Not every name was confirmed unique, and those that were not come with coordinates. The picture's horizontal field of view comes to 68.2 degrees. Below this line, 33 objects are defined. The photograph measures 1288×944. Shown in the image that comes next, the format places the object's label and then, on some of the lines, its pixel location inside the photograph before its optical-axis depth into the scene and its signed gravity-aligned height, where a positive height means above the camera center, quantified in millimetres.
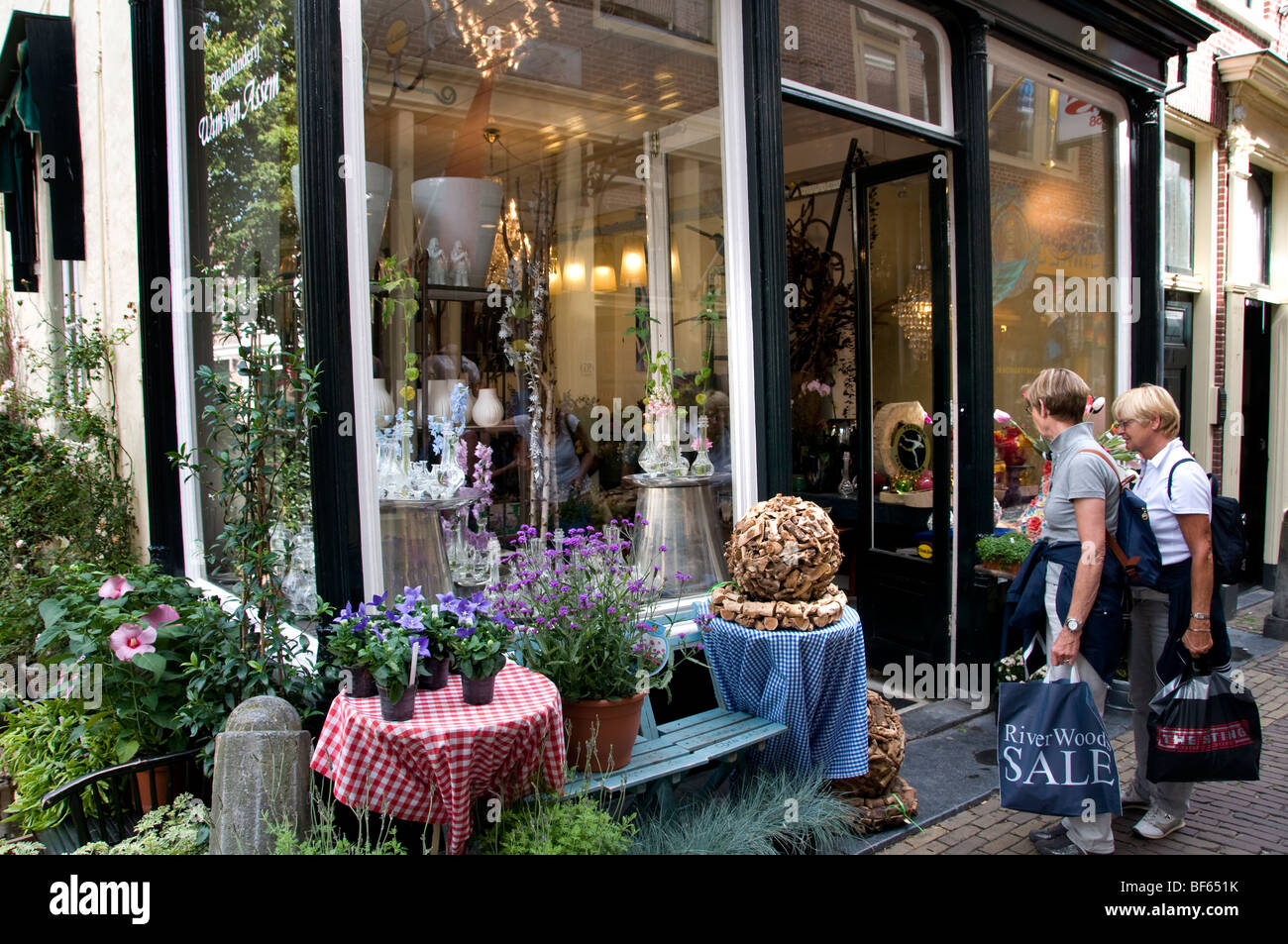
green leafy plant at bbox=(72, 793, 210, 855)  3039 -1299
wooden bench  3488 -1274
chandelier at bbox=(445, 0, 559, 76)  4734 +2032
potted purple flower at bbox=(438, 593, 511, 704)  3027 -707
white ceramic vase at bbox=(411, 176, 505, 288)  4668 +1092
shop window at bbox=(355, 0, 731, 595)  4582 +993
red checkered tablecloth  2844 -992
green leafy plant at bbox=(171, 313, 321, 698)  3398 -96
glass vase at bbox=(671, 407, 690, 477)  5039 -153
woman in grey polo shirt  3740 -643
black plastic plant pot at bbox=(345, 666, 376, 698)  3041 -806
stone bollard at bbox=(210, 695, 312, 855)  2949 -1086
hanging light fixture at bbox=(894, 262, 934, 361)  6324 +716
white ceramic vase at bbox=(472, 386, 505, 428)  4715 +96
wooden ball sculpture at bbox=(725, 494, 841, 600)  3965 -547
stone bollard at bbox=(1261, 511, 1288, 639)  7547 -1573
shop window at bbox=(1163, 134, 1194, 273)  8414 +1880
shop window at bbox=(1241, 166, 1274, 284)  9391 +1879
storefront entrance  6125 +284
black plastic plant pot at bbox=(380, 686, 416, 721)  2893 -843
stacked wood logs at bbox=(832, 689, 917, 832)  4094 -1584
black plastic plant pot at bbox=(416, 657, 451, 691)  3100 -805
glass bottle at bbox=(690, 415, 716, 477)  5016 -196
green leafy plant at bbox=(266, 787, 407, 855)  2877 -1259
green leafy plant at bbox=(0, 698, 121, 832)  3586 -1248
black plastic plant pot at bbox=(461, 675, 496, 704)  3045 -835
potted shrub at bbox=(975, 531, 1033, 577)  5699 -803
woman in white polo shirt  3840 -666
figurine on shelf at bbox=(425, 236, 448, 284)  4598 +808
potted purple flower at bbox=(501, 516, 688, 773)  3514 -832
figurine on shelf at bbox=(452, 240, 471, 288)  4766 +822
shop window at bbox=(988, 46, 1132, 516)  6605 +1304
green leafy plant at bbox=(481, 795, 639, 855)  3027 -1303
